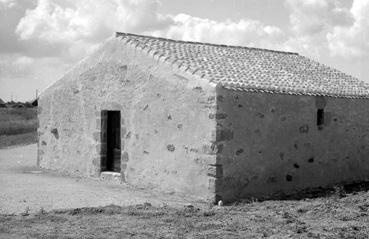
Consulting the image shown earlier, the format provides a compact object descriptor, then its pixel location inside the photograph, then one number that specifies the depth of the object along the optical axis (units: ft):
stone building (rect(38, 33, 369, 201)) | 33.58
